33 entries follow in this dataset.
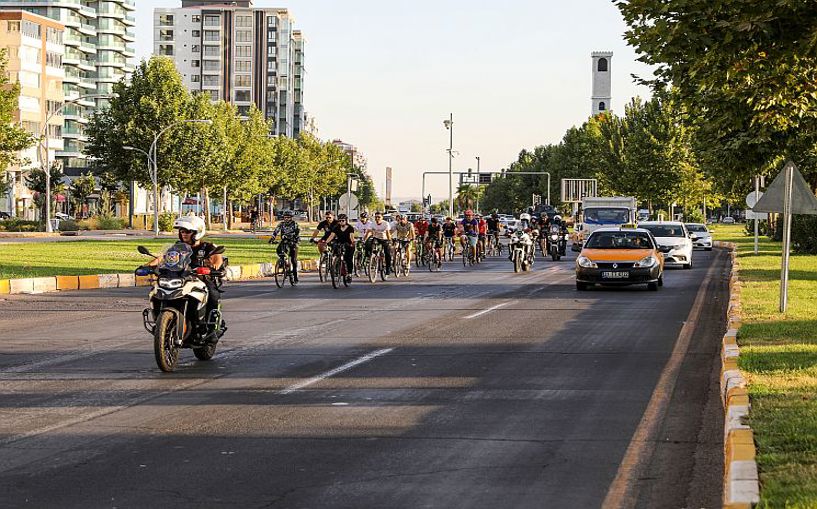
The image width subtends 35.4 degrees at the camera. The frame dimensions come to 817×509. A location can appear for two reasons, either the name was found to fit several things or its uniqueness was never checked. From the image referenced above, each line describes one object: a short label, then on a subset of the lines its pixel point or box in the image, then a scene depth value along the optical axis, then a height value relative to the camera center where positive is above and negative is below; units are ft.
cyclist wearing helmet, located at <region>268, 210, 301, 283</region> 95.61 -2.62
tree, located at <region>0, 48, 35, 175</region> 198.18 +8.99
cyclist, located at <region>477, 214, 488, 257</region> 152.05 -3.72
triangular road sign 63.21 +0.39
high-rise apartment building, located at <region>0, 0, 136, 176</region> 477.77 +57.16
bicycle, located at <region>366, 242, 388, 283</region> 105.60 -5.52
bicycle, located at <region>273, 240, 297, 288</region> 96.53 -5.31
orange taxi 92.48 -4.69
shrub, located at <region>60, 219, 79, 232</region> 261.15 -6.87
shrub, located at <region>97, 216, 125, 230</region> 281.74 -6.59
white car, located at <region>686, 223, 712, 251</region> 206.39 -5.91
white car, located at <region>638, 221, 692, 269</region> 135.74 -4.04
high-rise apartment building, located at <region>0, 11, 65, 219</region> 394.11 +39.09
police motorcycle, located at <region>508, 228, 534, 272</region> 127.34 -5.01
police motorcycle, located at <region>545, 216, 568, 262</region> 163.22 -5.15
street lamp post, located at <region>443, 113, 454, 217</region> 306.59 +11.77
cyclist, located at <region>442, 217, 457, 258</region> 155.02 -3.70
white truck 164.35 -1.54
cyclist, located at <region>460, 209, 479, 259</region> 147.84 -3.75
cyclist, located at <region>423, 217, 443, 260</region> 135.85 -4.08
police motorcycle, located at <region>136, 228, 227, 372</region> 41.65 -3.73
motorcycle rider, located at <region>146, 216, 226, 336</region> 44.14 -1.86
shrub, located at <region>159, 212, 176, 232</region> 260.01 -5.48
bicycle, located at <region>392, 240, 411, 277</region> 115.14 -5.67
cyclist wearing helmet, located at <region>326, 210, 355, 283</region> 95.55 -3.00
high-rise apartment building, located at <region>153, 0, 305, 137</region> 603.67 +71.01
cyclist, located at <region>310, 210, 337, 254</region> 95.35 -2.18
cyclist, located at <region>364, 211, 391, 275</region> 107.65 -3.09
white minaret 594.65 +55.27
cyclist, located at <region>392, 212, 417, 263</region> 118.42 -3.33
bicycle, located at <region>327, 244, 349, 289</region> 95.45 -5.09
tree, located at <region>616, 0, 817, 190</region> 45.96 +6.08
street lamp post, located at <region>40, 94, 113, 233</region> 226.17 -3.17
